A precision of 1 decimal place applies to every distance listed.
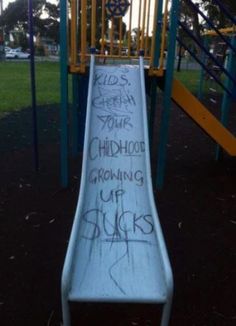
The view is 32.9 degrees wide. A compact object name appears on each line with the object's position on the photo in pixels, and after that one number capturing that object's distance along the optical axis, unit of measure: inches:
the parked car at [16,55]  1673.5
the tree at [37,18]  1695.4
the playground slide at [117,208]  97.8
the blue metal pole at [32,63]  173.3
